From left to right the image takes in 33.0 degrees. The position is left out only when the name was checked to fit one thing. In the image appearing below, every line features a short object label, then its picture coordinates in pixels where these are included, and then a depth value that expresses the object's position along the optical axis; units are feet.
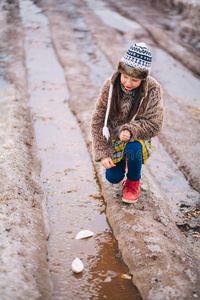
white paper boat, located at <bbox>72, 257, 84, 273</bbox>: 7.97
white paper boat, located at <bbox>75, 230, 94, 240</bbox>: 9.19
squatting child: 8.53
